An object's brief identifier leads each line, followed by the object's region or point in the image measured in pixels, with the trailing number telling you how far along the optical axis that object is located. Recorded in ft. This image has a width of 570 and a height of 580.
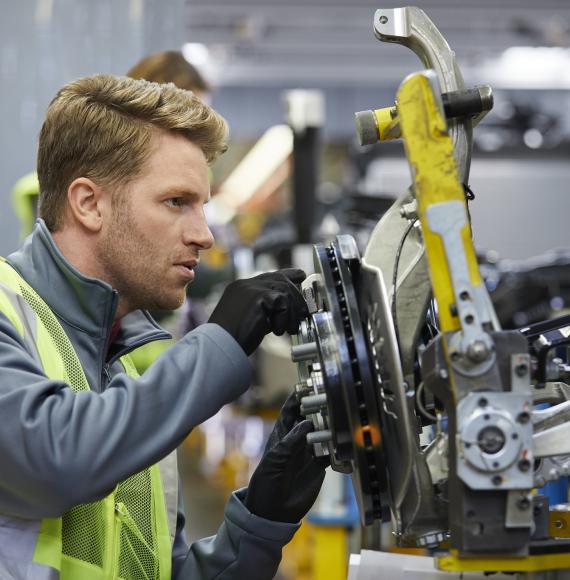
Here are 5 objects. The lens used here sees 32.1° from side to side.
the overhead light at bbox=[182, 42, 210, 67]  39.14
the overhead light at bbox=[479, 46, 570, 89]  41.04
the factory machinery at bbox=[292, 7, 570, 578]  3.96
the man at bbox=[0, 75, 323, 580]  4.58
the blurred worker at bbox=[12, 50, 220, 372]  9.80
